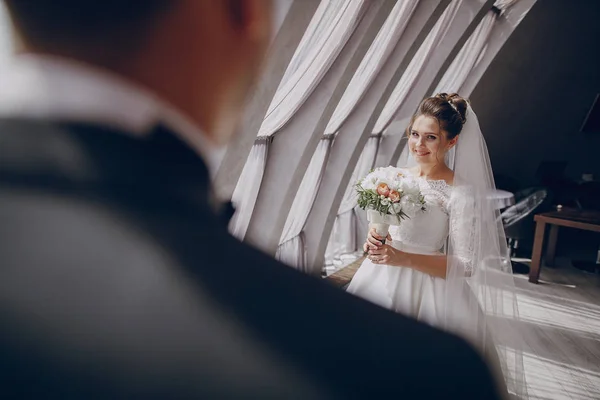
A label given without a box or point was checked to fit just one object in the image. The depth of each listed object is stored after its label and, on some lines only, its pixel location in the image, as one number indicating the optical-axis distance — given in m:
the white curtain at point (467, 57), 7.24
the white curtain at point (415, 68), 5.57
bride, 1.98
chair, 5.07
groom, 0.33
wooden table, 4.34
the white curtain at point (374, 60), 4.27
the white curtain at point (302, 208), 4.41
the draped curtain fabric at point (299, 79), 3.28
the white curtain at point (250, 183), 3.38
